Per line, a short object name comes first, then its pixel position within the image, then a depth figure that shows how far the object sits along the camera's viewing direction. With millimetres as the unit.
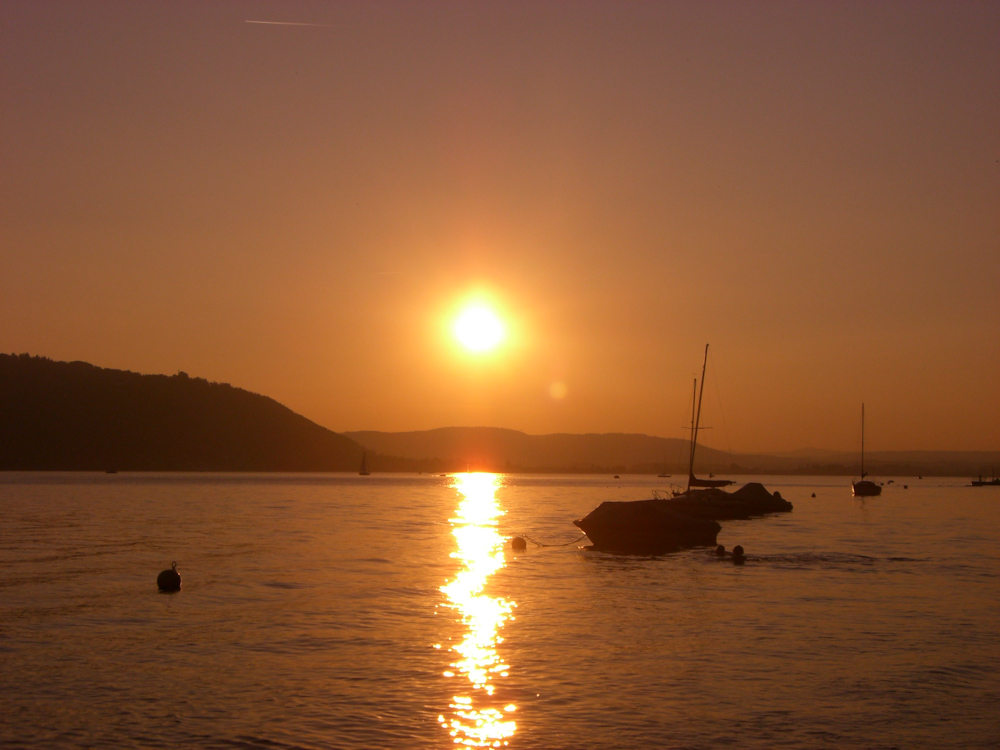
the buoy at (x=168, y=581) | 31562
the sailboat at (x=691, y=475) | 78875
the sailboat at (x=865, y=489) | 137875
